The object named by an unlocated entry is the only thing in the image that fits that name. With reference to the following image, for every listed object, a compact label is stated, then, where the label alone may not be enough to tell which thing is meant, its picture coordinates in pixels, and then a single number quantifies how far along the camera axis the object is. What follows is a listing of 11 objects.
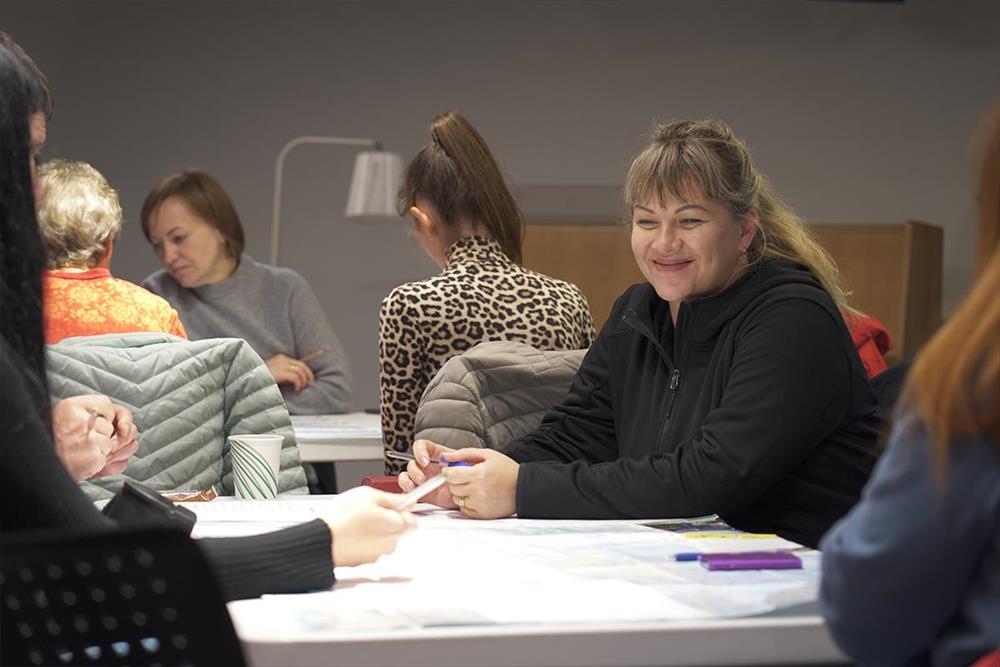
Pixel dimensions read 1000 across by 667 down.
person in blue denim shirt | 1.85
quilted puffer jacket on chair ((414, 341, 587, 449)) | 4.37
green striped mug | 3.95
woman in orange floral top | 5.11
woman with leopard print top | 5.15
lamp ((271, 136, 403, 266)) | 10.61
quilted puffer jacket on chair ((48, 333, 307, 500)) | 4.08
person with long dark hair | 2.07
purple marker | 2.68
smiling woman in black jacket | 3.52
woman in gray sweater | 7.61
